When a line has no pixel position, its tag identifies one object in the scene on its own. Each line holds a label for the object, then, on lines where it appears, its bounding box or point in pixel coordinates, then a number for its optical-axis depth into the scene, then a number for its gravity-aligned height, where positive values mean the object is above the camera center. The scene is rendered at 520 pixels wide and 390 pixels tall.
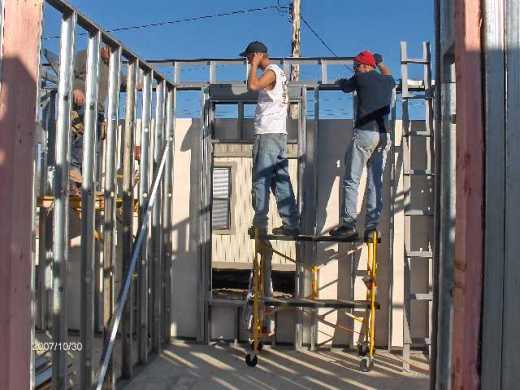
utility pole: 13.63 +4.54
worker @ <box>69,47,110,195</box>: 4.01 +0.76
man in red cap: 4.64 +0.54
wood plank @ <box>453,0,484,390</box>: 1.37 +0.01
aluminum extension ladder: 4.60 +0.21
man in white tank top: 4.67 +0.50
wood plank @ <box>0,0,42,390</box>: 1.75 +0.07
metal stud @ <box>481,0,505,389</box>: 1.35 -0.06
